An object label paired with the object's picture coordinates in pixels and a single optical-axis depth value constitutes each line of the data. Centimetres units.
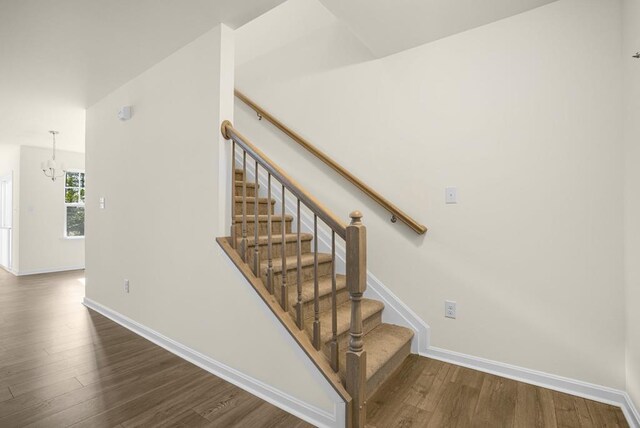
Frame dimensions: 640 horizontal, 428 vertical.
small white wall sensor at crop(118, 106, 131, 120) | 292
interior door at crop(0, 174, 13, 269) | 602
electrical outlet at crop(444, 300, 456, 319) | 224
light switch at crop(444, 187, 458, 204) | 225
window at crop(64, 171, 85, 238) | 612
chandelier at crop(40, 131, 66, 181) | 512
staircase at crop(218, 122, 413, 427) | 152
